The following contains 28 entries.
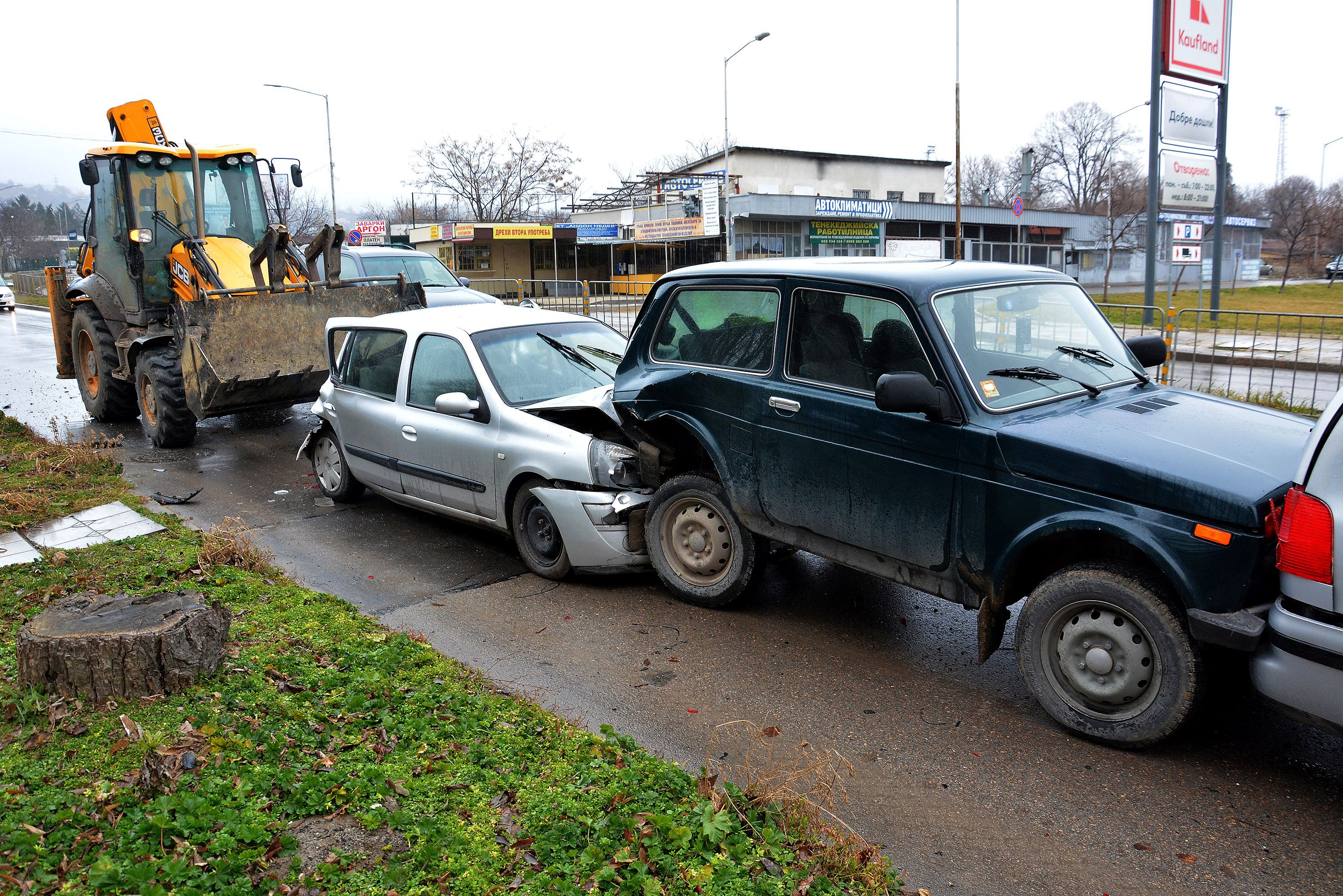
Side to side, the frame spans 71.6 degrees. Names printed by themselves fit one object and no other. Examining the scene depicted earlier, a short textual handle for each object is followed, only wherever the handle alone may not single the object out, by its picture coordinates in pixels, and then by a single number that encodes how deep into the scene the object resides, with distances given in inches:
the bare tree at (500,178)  2869.1
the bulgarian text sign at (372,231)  1861.5
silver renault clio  243.8
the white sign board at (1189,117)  875.4
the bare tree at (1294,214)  1833.2
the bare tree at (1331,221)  1846.7
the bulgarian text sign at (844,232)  1943.9
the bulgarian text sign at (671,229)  1545.3
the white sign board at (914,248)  1032.2
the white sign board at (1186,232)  716.7
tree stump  158.7
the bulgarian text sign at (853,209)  1871.3
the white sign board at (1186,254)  701.3
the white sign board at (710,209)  1315.2
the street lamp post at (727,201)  1105.4
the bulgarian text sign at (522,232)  1883.6
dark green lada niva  152.7
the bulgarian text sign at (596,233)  1774.1
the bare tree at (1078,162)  3009.4
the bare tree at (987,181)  3341.5
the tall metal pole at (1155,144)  846.5
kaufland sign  856.9
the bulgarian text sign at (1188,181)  884.0
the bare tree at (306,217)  2196.1
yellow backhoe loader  406.3
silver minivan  136.3
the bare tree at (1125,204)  1930.4
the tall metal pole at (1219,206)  930.1
